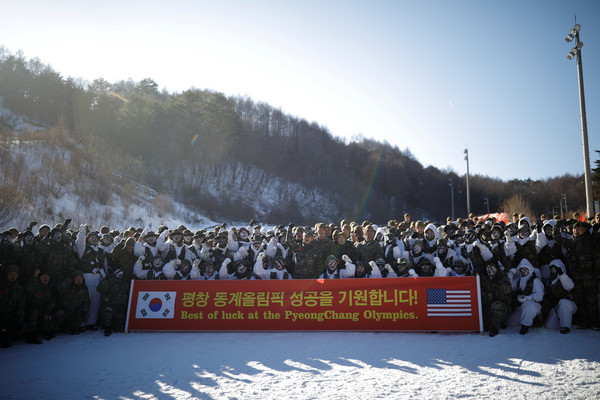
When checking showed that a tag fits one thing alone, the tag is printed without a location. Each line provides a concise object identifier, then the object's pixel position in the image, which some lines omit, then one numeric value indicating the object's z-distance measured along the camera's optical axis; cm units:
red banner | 647
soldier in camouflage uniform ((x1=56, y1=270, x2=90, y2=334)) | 709
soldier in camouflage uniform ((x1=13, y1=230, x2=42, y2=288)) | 695
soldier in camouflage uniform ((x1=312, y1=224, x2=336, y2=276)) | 794
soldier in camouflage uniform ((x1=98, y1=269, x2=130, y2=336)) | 715
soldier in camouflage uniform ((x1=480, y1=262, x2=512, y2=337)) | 639
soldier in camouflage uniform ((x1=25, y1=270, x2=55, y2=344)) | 660
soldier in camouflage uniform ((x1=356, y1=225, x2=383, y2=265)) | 783
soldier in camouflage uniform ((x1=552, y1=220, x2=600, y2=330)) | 635
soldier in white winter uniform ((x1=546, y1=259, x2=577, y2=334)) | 629
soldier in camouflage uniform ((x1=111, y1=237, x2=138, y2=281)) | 794
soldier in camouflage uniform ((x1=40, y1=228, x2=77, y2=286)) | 731
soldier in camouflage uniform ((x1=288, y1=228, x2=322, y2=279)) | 782
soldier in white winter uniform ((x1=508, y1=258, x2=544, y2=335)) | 642
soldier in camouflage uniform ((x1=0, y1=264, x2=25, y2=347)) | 630
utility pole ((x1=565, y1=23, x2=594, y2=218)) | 1266
